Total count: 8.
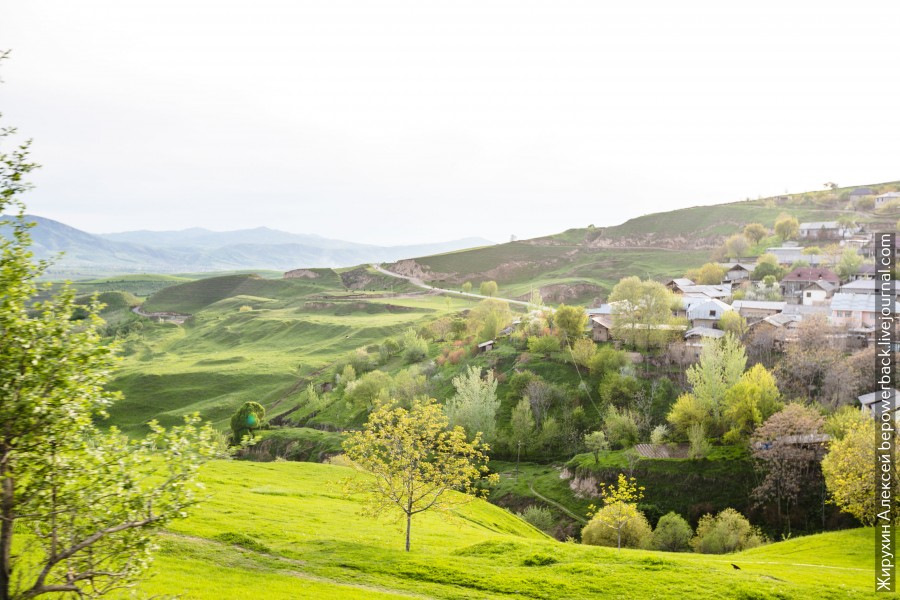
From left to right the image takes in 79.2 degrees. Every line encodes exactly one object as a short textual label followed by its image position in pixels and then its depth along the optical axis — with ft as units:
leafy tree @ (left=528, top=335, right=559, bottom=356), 281.54
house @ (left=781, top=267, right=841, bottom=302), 346.72
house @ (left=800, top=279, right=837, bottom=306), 319.47
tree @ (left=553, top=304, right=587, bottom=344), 287.87
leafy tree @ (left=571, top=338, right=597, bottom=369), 257.75
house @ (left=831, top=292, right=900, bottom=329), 260.62
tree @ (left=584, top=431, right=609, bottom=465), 205.26
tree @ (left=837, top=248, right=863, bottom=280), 358.02
